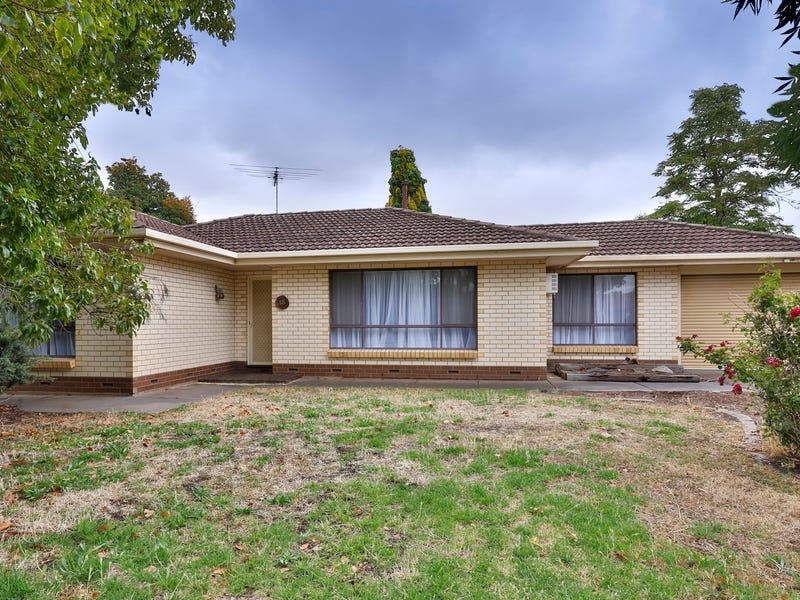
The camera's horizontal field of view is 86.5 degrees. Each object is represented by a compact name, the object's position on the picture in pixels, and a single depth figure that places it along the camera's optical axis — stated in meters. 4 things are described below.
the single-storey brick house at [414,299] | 8.87
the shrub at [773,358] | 4.15
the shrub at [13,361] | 6.23
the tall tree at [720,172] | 23.58
